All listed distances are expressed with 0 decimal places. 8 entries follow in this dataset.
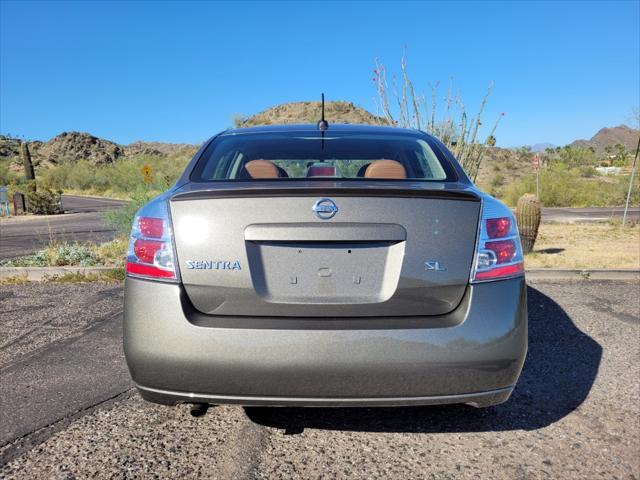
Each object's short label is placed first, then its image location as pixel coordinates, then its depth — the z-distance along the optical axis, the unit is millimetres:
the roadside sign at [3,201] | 24959
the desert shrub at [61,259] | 7816
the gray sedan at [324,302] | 2135
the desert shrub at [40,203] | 26219
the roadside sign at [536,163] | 20156
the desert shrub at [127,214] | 10938
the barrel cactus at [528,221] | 9172
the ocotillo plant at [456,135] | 11594
